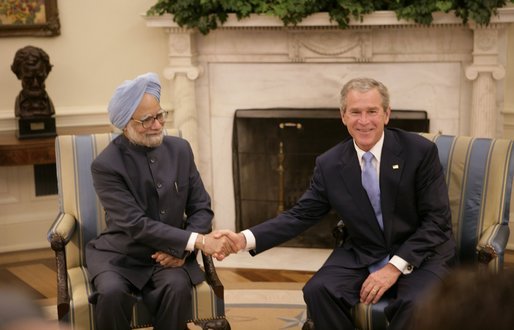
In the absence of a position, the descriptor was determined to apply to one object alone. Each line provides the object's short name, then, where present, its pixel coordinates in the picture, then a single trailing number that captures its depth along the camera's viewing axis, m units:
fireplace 4.93
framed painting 5.25
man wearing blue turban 3.21
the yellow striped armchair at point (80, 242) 3.20
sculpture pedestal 5.00
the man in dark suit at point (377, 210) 3.17
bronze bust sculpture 4.97
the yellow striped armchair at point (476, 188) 3.42
